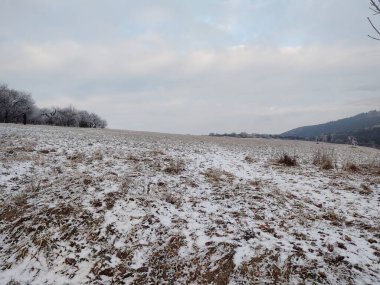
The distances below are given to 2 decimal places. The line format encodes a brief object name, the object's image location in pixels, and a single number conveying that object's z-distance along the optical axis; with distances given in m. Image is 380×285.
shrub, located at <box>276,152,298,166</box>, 13.89
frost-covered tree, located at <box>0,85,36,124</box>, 66.94
